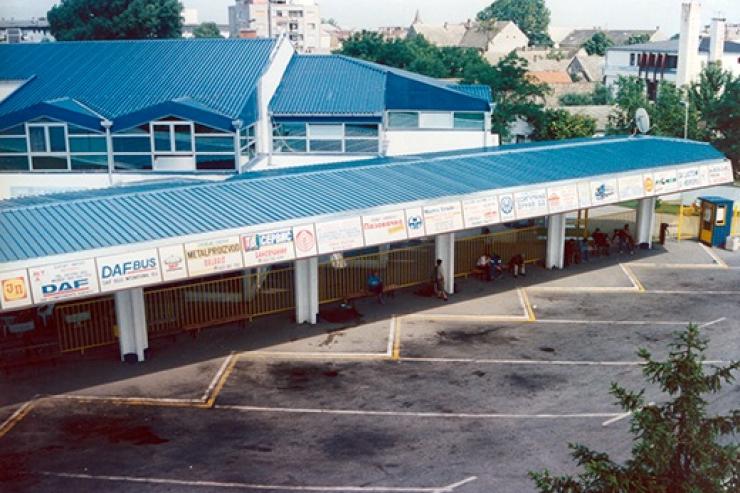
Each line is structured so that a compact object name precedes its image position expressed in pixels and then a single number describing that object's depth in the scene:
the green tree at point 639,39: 126.36
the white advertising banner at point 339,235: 21.62
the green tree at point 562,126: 53.88
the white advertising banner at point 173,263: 19.27
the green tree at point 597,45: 139.25
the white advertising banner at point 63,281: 17.47
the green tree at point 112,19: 76.44
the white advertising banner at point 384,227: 22.48
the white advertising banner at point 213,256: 19.69
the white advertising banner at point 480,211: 24.50
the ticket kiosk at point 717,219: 33.78
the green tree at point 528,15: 173.64
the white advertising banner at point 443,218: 23.73
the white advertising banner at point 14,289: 16.97
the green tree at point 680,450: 8.92
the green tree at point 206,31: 142.12
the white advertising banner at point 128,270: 18.39
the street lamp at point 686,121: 49.91
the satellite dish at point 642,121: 36.06
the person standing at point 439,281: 26.55
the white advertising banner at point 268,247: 20.48
